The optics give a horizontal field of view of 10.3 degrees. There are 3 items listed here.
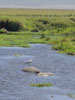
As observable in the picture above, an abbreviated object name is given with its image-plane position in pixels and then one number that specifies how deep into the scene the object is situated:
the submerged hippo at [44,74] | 33.19
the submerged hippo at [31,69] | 34.94
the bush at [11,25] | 102.62
